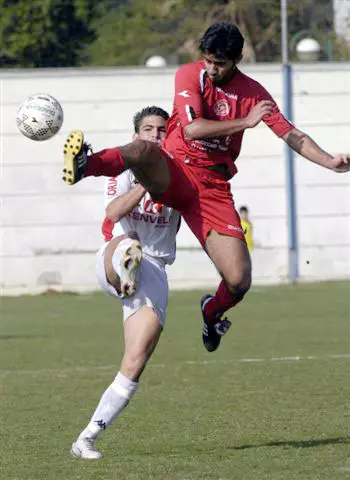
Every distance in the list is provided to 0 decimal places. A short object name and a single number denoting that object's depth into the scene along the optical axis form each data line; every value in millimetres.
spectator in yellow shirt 51937
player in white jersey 16484
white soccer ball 18328
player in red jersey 16906
